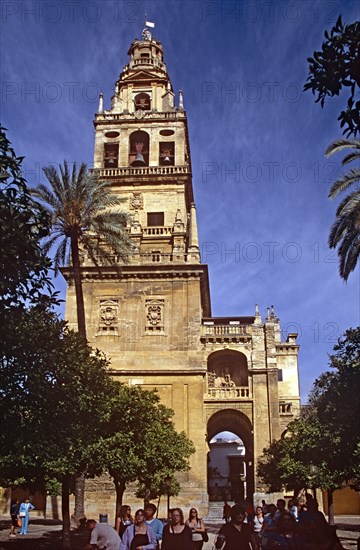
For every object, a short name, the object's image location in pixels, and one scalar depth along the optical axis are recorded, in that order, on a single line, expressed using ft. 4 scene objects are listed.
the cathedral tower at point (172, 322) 108.78
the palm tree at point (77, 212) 84.94
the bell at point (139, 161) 130.41
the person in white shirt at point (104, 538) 29.84
